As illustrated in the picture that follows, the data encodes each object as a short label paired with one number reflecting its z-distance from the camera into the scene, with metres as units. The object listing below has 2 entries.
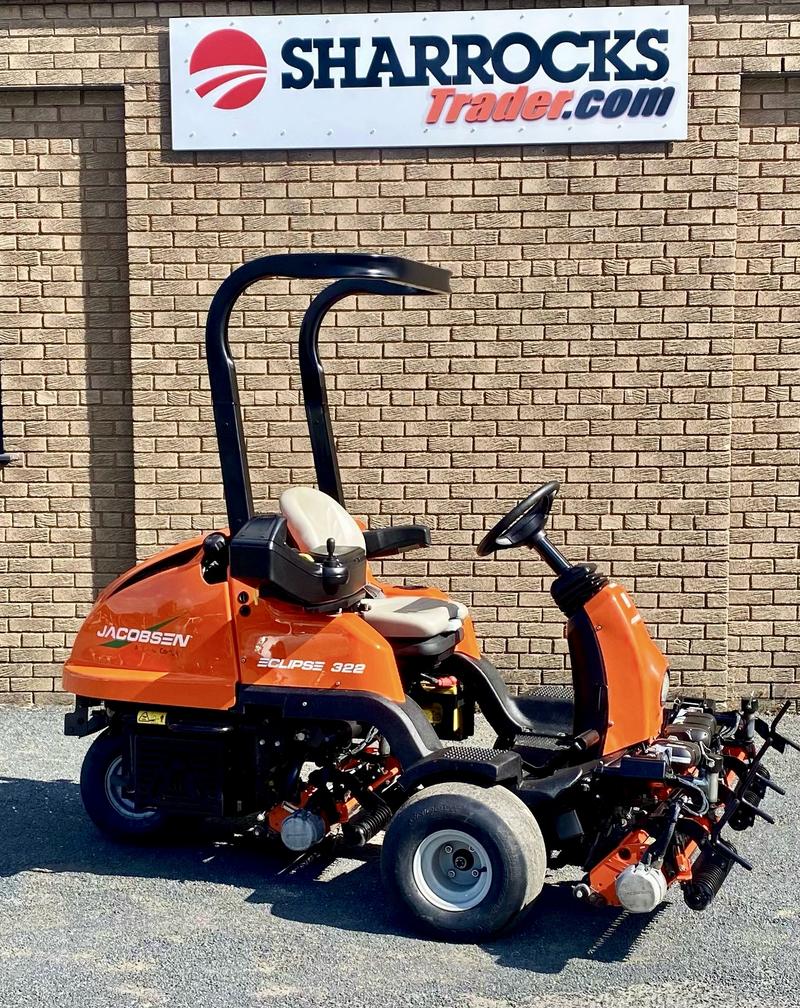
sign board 6.80
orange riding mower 4.28
